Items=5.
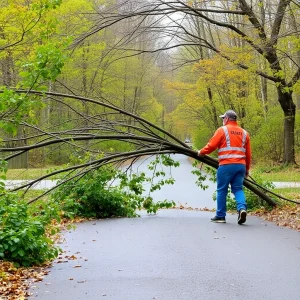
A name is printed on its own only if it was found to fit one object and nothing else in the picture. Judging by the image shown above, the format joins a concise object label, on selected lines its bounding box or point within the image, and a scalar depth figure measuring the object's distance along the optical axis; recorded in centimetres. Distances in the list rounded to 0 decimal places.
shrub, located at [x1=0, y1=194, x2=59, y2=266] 668
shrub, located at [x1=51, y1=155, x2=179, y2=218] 1224
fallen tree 1149
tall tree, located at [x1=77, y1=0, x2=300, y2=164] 1705
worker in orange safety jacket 1085
